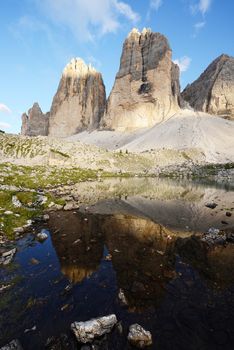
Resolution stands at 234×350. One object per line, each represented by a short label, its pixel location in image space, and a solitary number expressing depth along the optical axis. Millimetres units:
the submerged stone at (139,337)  6637
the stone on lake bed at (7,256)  11884
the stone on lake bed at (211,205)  26614
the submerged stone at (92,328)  6754
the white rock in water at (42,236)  15049
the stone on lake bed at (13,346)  6332
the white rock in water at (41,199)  24050
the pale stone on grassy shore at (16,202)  20586
